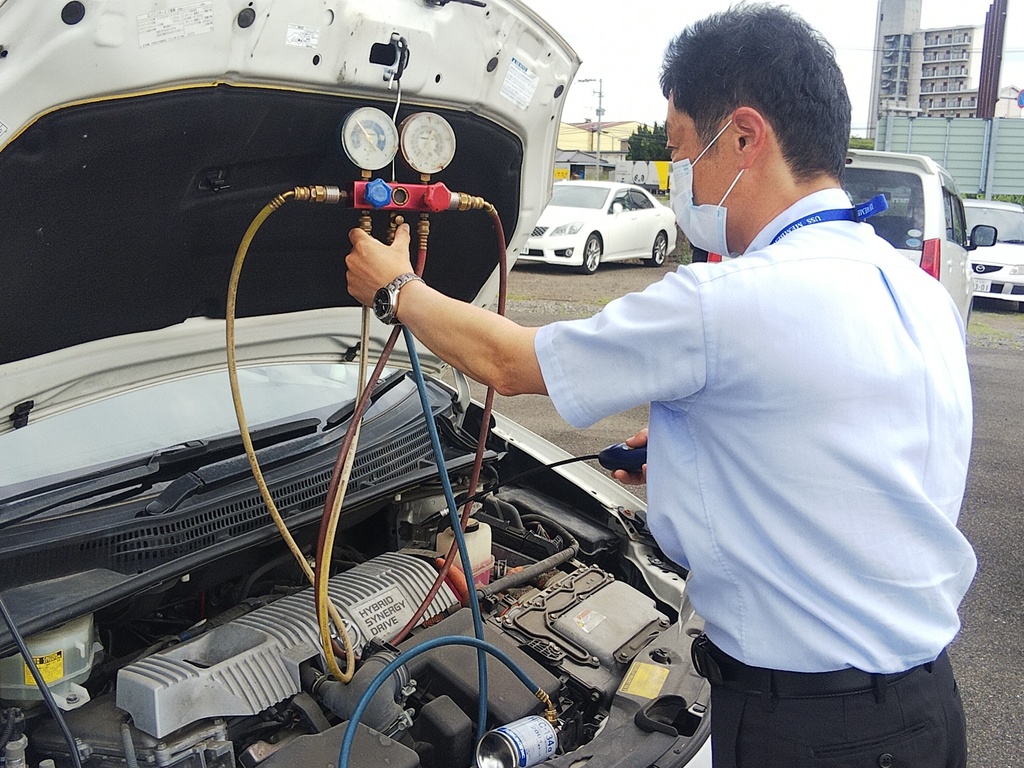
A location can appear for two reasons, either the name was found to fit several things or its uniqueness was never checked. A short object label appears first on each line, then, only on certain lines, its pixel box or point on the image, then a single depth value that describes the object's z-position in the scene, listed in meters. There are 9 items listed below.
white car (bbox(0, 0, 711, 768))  1.59
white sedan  12.64
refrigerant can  1.70
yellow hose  1.79
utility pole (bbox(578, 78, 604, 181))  46.97
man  1.34
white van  6.64
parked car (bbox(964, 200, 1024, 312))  11.28
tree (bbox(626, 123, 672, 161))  35.28
